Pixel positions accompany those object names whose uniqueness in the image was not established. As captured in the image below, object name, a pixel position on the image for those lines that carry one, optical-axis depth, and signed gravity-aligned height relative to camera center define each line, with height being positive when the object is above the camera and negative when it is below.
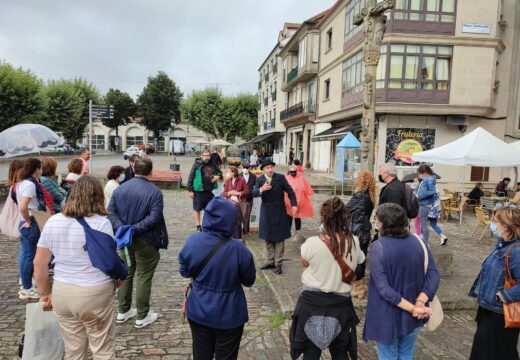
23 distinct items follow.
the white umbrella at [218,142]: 34.24 +1.03
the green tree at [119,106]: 57.47 +6.78
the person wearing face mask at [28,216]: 4.72 -0.89
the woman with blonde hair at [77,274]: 2.72 -0.93
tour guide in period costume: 5.82 -0.95
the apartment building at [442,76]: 17.41 +4.18
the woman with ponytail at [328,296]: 2.79 -1.05
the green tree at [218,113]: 46.81 +5.17
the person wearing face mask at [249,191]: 8.23 -0.78
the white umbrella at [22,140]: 7.64 +0.12
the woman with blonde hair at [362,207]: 4.84 -0.62
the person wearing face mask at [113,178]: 5.93 -0.47
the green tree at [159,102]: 53.84 +7.17
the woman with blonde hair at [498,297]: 2.93 -1.05
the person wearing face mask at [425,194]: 8.03 -0.71
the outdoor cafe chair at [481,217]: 9.51 -1.37
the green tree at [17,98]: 20.64 +2.73
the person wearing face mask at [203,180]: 8.16 -0.60
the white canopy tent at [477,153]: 10.70 +0.31
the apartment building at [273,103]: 39.91 +6.14
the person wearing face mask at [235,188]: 7.80 -0.72
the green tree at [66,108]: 33.50 +3.69
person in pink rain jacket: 8.58 -0.81
